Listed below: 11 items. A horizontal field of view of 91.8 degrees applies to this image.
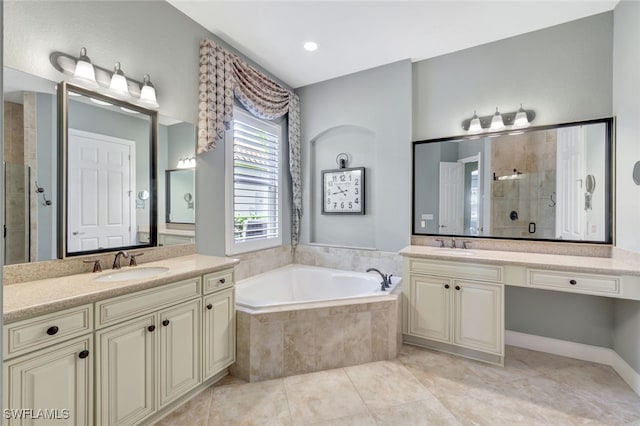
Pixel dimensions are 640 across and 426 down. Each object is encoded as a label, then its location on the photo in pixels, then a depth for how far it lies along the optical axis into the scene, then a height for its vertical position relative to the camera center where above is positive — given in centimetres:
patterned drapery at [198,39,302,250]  266 +116
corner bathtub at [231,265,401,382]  235 -97
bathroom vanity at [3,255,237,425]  136 -69
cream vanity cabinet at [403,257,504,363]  250 -80
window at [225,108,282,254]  305 +30
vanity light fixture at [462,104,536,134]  285 +88
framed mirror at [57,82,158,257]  190 +27
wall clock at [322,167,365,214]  365 +26
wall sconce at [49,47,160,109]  190 +88
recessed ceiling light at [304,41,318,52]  296 +161
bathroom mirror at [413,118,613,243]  261 +27
